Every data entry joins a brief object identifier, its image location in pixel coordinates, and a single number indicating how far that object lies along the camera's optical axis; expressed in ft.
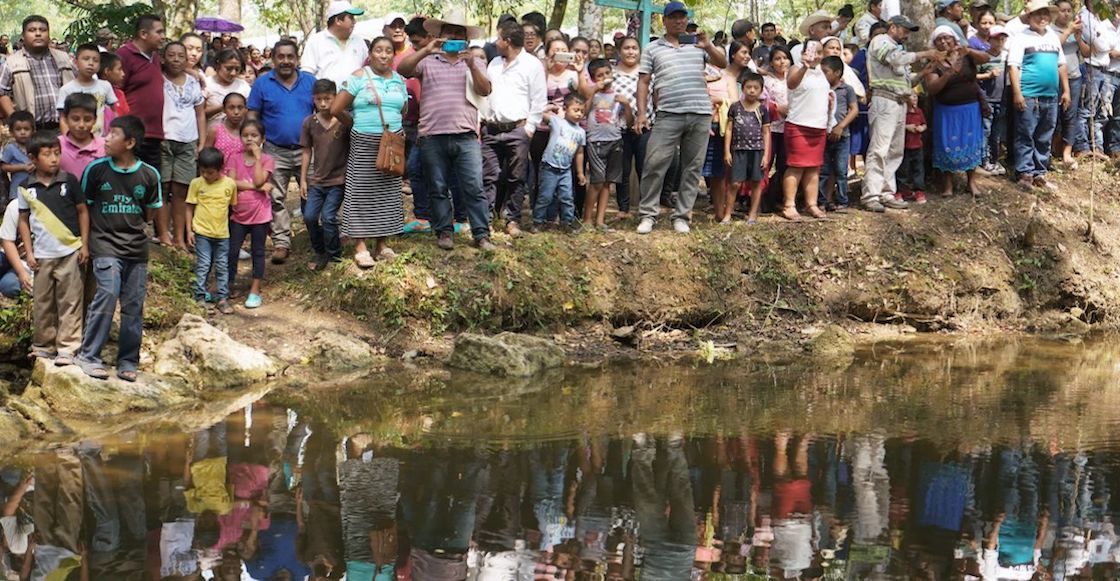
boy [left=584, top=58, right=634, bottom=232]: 36.55
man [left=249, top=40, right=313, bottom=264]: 34.68
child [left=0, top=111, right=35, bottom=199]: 30.30
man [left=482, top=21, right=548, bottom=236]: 35.29
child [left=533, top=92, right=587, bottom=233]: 35.70
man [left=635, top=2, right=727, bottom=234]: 35.88
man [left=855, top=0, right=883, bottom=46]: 45.33
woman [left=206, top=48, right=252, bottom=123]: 36.11
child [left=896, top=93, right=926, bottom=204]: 41.50
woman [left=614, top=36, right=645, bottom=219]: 37.37
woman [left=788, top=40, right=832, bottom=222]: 38.06
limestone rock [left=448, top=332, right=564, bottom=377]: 30.22
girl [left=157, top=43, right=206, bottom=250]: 33.91
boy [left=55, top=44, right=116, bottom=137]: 31.04
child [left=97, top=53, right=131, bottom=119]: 32.89
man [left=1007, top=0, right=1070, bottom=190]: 42.16
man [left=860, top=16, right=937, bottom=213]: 39.78
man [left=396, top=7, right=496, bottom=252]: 32.94
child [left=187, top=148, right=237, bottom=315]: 31.68
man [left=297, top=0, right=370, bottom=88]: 36.27
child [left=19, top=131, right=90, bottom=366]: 26.45
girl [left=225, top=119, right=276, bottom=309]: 32.60
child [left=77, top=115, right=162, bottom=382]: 26.55
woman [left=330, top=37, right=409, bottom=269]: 32.53
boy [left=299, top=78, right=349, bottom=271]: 33.42
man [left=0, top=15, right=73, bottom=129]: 31.58
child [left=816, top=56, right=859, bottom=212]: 38.65
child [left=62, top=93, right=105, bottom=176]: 27.17
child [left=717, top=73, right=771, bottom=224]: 37.60
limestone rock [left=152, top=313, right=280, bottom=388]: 28.32
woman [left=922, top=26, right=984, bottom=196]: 40.27
